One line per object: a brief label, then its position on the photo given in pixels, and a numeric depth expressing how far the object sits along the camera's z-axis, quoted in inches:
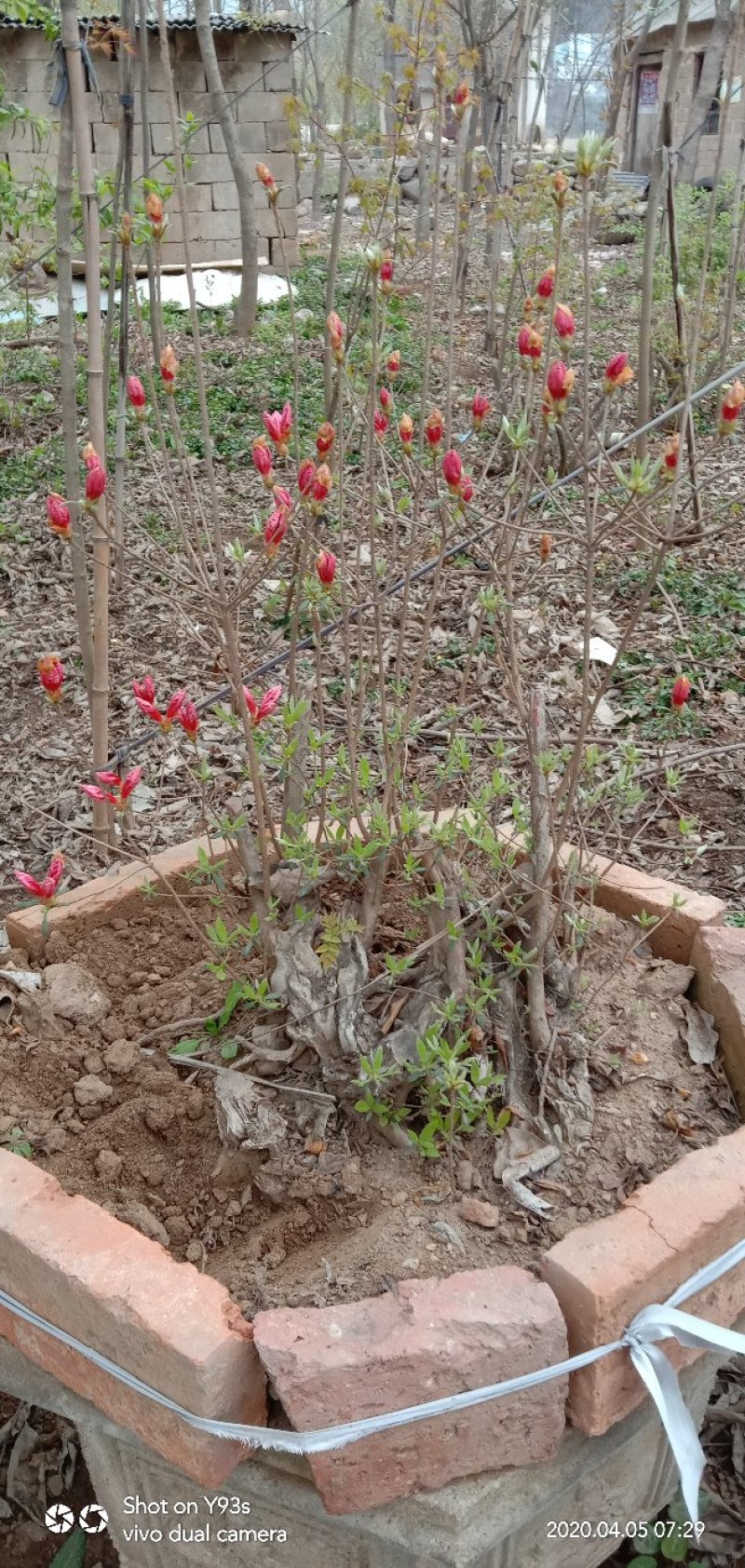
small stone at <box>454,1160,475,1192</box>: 64.2
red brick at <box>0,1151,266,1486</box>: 51.9
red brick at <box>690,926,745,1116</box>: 72.4
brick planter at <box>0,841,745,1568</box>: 51.1
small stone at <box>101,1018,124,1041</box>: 77.2
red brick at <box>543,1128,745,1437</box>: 53.5
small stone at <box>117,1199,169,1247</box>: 63.7
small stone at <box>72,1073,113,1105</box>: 72.2
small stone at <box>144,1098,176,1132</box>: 69.8
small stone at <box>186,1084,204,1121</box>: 70.6
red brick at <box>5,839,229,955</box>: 83.1
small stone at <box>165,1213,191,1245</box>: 65.3
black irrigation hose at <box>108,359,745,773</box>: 72.1
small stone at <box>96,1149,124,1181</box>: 67.6
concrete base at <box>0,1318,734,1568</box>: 53.3
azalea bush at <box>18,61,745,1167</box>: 62.5
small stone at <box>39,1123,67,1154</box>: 68.7
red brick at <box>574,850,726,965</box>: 79.6
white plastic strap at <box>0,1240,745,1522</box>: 50.4
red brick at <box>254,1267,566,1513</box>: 50.8
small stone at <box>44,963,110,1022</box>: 77.8
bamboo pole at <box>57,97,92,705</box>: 100.7
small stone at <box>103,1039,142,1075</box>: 74.5
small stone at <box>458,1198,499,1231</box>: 61.4
